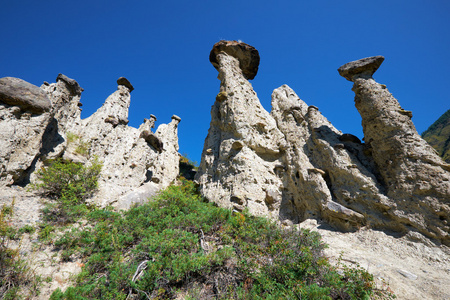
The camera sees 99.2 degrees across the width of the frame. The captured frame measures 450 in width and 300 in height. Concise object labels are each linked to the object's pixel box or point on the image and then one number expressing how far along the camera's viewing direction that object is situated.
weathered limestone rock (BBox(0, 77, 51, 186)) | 6.51
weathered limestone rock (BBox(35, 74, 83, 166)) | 8.59
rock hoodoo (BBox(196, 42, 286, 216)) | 8.61
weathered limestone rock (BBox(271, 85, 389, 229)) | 7.08
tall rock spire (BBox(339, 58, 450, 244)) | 5.97
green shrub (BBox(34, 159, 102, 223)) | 6.21
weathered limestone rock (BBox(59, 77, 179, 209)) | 8.52
